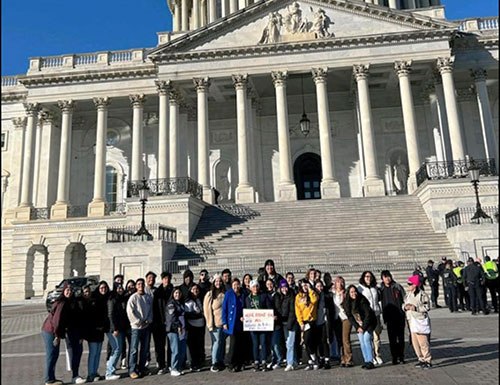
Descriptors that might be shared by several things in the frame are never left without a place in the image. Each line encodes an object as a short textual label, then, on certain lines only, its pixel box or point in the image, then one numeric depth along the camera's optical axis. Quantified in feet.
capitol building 79.20
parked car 65.73
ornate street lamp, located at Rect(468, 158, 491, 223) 68.72
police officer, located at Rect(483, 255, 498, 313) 49.63
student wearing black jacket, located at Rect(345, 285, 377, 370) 28.22
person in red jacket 26.14
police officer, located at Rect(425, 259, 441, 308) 53.88
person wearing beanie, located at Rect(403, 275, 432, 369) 27.04
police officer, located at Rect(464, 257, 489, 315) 48.26
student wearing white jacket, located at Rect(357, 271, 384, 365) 29.45
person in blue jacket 29.60
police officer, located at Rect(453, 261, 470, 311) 50.62
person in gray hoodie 29.09
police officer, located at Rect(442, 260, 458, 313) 51.29
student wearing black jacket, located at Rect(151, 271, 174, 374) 30.32
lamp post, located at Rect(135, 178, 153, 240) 75.61
